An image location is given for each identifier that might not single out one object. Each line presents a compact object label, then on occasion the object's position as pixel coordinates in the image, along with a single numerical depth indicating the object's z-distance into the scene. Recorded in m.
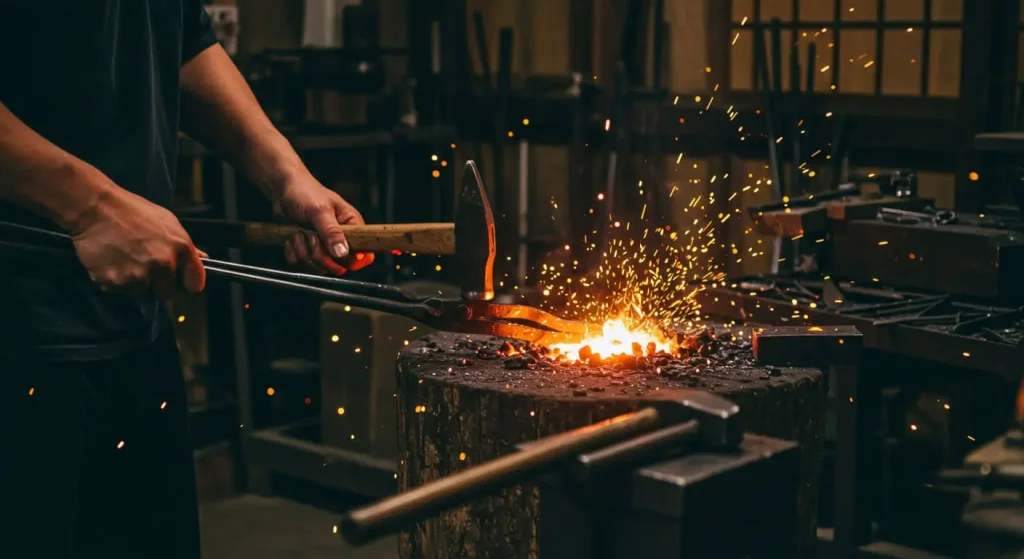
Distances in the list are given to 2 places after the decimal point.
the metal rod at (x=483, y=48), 6.11
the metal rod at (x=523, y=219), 6.24
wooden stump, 2.26
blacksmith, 1.96
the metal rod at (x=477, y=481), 1.21
